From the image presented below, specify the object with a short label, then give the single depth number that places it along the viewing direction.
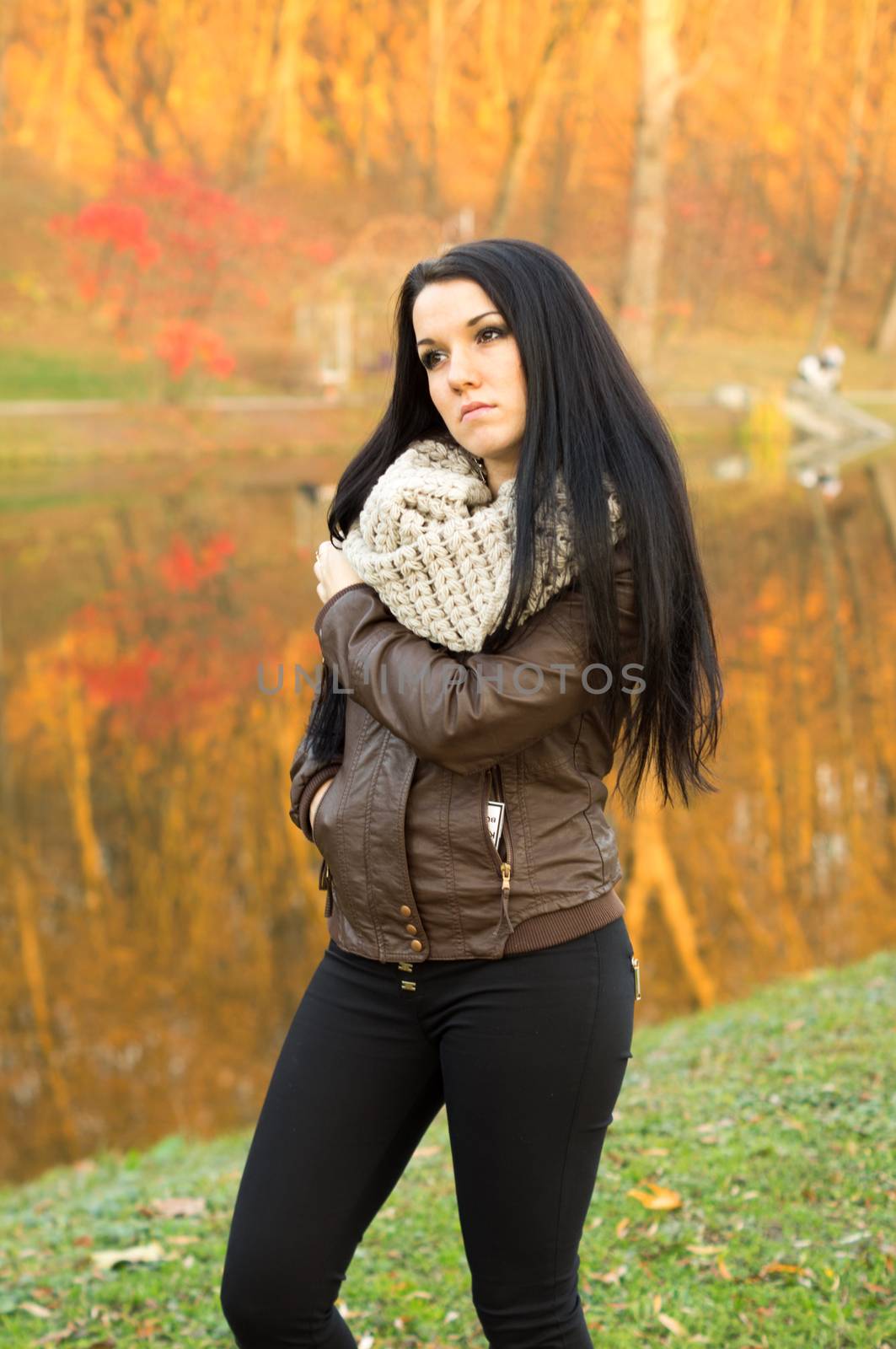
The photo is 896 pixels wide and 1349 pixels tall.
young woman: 1.43
